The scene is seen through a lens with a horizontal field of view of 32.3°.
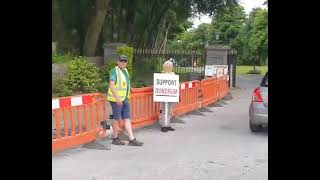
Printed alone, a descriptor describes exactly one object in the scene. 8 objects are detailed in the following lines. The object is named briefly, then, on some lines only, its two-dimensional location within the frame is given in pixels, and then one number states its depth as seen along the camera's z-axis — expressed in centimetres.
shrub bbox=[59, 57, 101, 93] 1702
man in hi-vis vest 961
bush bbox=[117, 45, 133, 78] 2188
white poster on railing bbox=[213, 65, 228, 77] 2289
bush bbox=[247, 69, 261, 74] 5406
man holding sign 1209
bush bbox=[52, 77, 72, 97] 1621
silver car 1094
